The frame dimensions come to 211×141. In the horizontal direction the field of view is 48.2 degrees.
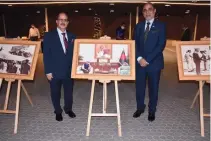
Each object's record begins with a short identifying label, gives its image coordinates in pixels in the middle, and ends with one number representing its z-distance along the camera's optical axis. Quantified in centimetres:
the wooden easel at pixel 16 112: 331
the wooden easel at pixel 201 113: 326
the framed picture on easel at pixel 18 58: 338
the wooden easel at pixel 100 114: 320
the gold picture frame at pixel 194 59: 328
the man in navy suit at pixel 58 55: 341
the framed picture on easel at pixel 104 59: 316
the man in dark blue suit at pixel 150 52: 346
